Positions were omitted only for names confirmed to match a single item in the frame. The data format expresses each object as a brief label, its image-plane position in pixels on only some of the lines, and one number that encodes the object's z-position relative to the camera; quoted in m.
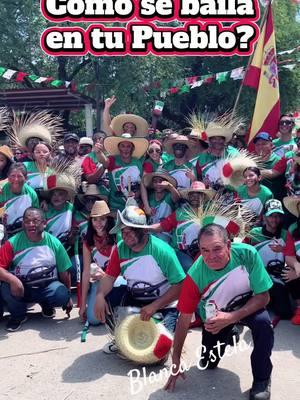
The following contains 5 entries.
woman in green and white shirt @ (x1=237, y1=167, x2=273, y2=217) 4.98
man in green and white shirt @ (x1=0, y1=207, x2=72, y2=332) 4.41
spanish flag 7.26
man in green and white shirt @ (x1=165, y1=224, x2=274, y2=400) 3.04
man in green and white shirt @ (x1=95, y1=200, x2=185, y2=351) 3.65
